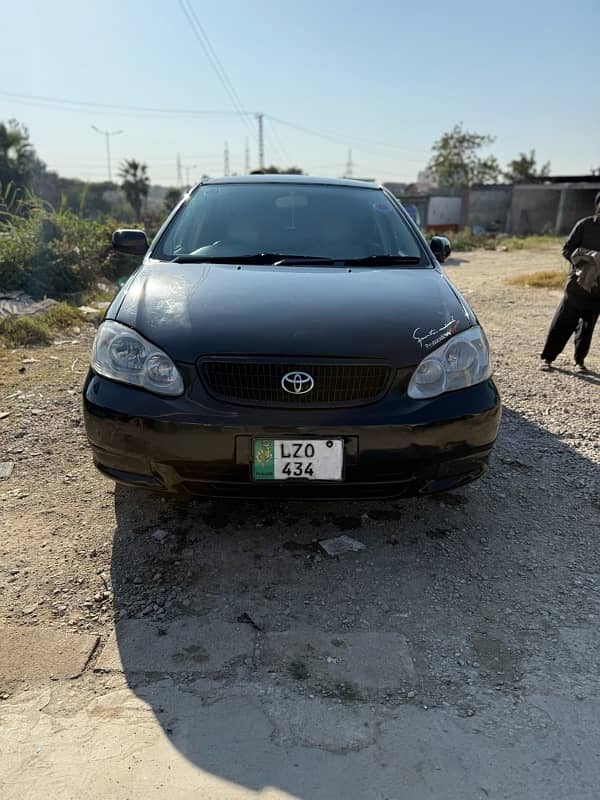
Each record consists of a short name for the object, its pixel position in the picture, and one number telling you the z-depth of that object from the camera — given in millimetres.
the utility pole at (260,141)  54206
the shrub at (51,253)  8461
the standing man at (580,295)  5027
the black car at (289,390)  2230
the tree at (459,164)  58094
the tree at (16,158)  35875
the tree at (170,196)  45125
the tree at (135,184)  49281
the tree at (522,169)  59938
